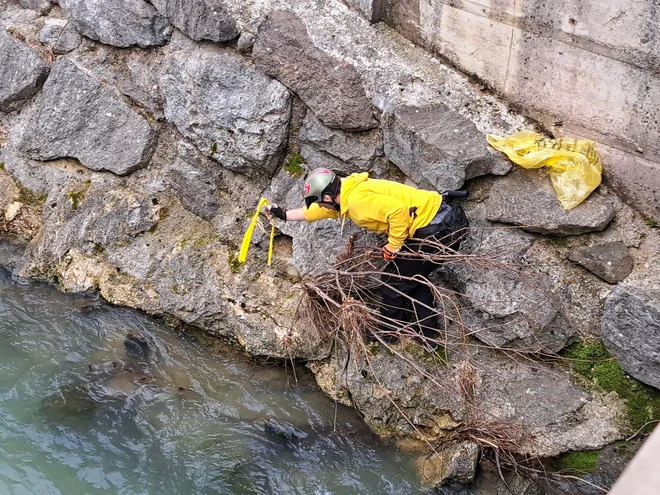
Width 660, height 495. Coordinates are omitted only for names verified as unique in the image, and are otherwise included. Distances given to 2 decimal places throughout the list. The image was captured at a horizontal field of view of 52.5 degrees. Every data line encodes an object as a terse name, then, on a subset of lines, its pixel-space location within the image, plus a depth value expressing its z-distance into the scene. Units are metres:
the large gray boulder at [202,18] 6.11
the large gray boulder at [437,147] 5.34
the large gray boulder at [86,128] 6.75
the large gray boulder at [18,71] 7.10
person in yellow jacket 4.96
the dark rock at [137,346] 6.03
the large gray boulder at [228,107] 6.07
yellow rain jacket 4.96
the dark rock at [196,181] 6.51
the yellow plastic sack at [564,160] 5.12
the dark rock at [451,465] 5.06
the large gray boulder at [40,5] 7.29
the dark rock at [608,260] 5.04
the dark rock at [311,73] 5.75
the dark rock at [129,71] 6.68
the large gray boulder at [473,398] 5.05
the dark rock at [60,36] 7.02
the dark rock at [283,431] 5.48
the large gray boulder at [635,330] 4.77
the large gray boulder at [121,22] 6.57
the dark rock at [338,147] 5.81
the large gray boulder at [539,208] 5.12
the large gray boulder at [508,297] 5.27
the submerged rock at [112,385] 5.55
